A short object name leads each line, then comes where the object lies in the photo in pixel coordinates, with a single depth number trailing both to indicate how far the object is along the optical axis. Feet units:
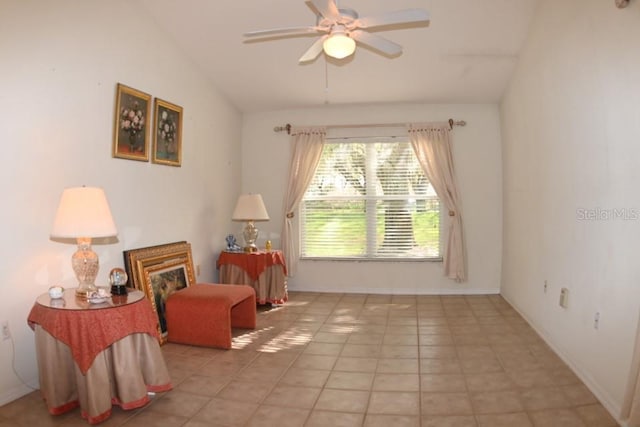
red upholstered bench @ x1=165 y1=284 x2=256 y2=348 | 12.34
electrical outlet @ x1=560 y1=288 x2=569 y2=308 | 11.23
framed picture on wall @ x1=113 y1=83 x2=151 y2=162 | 11.99
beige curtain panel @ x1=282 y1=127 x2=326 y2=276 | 19.47
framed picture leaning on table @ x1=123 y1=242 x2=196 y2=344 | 12.37
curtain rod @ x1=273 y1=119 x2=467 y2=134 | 18.71
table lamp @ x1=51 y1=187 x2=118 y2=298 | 8.70
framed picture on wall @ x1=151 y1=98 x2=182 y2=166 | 13.65
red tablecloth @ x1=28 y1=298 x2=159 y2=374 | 8.17
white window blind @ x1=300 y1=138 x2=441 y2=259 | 19.16
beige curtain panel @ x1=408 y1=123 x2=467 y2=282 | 18.45
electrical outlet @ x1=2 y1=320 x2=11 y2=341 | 9.04
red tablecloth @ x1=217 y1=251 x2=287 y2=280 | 16.65
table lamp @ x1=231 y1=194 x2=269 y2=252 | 17.06
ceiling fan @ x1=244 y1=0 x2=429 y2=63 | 8.76
